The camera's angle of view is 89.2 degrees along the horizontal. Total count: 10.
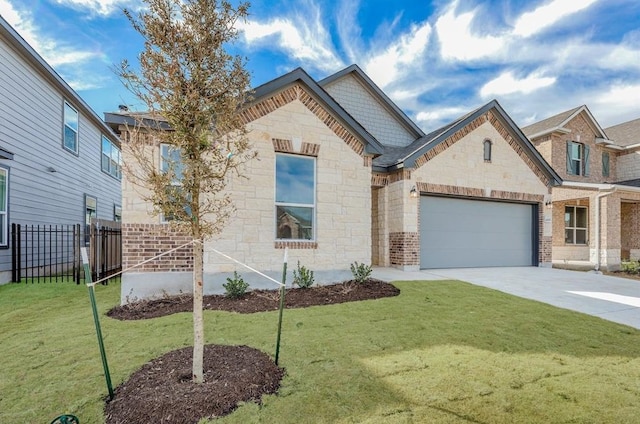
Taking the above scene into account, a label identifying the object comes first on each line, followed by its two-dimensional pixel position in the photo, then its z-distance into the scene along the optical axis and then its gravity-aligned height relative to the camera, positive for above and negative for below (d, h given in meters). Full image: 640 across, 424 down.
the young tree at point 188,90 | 2.82 +1.15
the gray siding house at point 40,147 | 8.74 +2.38
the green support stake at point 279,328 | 3.31 -1.15
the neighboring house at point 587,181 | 14.05 +1.93
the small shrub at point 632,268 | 11.57 -1.80
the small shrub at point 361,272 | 7.63 -1.30
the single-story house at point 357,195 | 6.79 +0.63
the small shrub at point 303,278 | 7.19 -1.34
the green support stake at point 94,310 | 2.63 -0.75
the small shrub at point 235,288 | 6.44 -1.39
